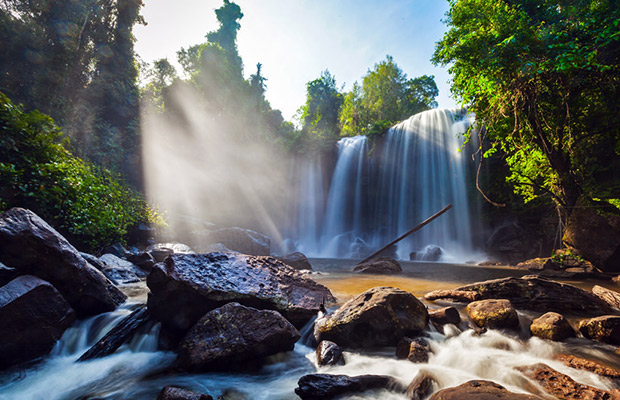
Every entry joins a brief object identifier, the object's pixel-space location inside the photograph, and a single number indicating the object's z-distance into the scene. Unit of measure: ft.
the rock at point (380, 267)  32.12
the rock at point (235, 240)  44.29
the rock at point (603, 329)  10.16
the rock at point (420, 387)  7.69
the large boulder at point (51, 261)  10.84
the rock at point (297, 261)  35.57
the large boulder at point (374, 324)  10.82
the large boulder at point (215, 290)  11.40
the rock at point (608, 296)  14.06
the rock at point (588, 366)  7.95
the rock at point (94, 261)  19.40
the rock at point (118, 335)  10.75
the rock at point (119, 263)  23.56
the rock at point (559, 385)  6.80
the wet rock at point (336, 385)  7.69
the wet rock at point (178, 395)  6.88
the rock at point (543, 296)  13.16
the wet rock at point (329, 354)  9.66
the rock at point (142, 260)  27.22
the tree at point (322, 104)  116.78
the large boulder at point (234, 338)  8.89
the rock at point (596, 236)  24.13
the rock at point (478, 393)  6.01
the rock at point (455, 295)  15.38
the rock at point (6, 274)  10.78
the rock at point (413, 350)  9.51
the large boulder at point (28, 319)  9.26
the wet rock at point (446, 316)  12.23
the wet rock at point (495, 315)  11.65
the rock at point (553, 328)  10.50
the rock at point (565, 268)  23.90
